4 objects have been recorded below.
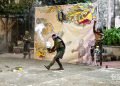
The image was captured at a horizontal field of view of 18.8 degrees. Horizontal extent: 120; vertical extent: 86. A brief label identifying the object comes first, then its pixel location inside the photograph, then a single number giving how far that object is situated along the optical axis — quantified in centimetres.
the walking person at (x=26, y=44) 1939
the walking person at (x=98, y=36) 1656
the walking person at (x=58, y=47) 1460
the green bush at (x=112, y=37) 2033
